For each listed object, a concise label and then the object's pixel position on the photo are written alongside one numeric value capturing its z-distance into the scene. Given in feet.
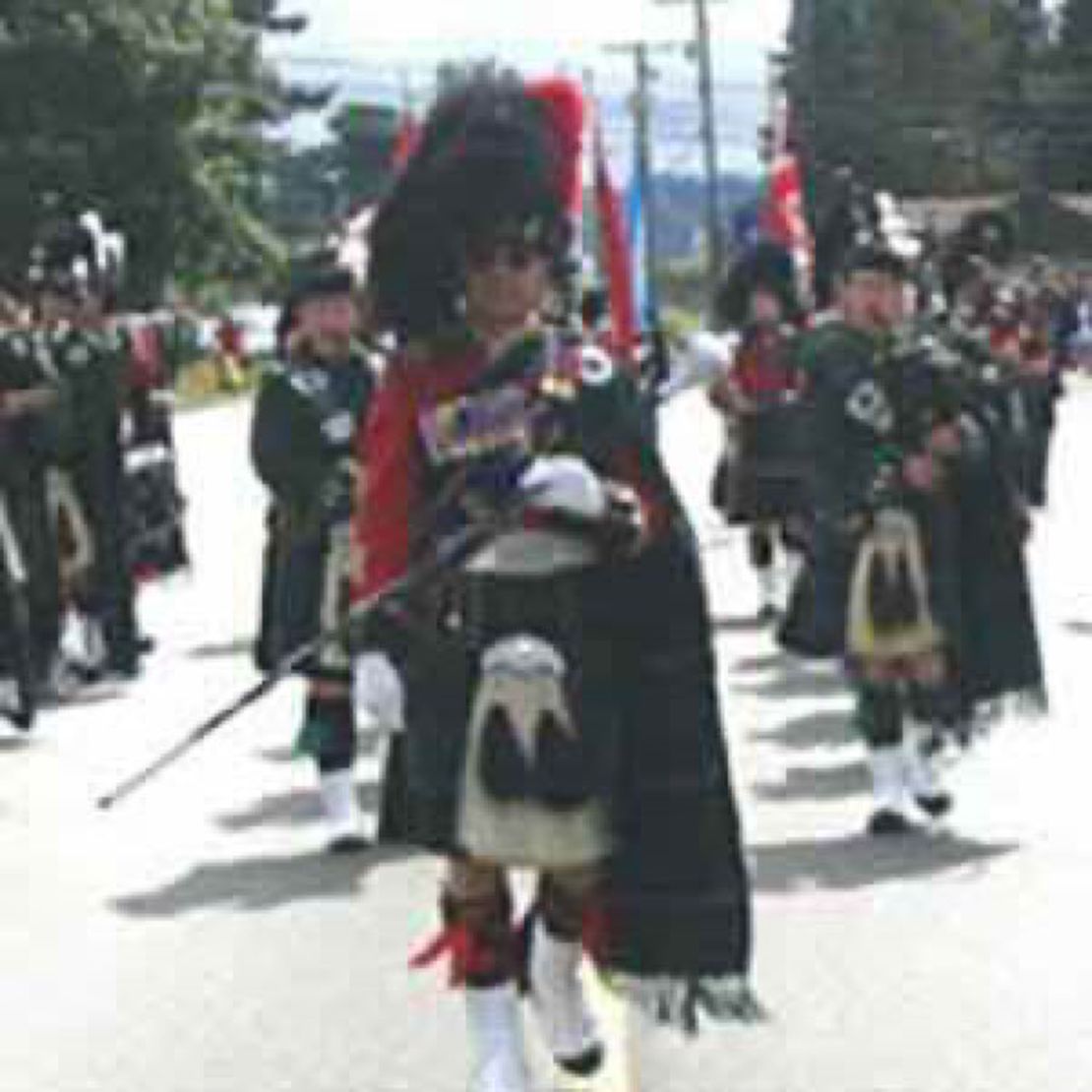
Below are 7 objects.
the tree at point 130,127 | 196.03
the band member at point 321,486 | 32.94
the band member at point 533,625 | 20.74
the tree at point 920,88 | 329.31
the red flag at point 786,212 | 47.50
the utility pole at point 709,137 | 256.73
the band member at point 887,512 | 32.30
